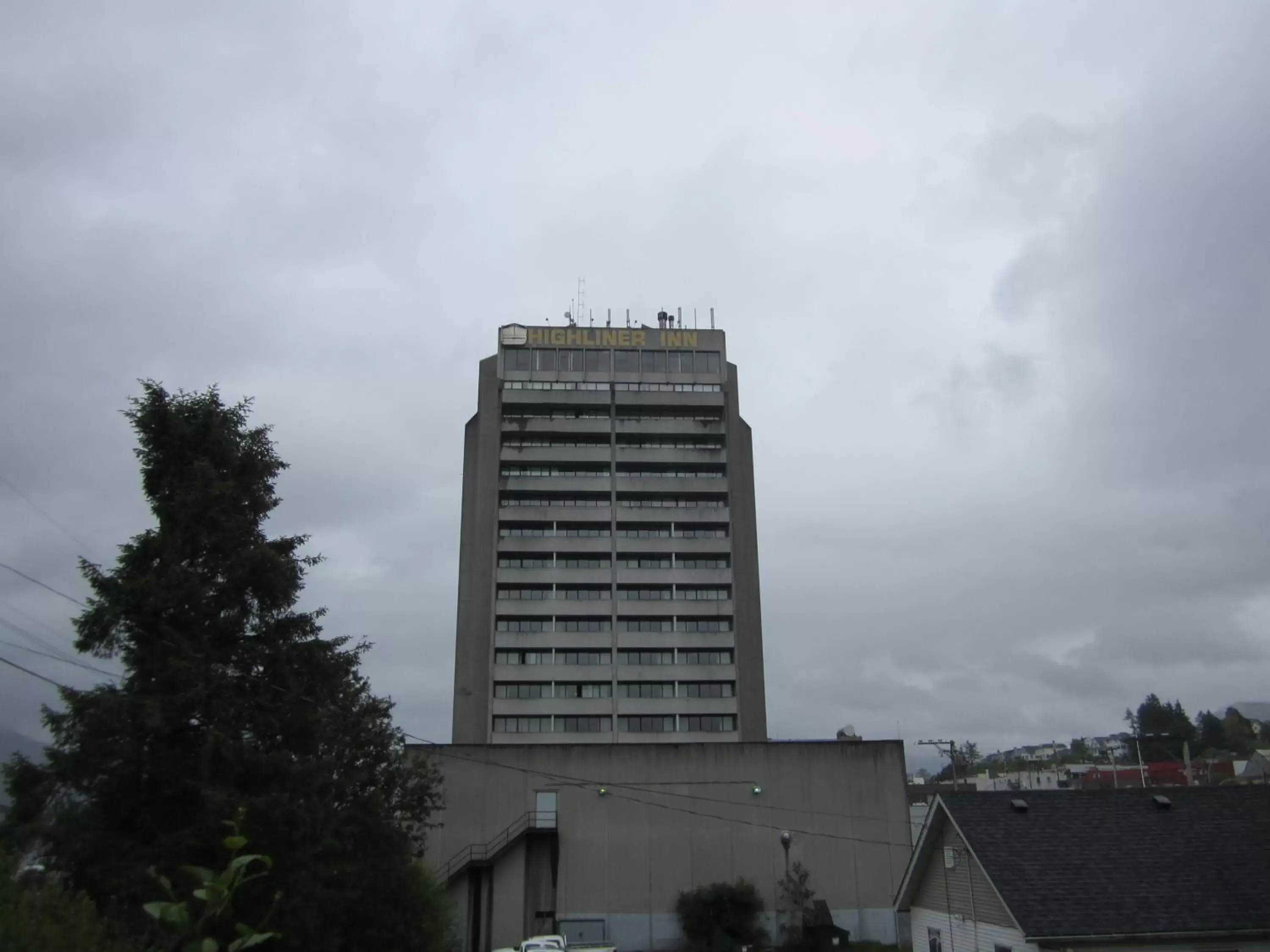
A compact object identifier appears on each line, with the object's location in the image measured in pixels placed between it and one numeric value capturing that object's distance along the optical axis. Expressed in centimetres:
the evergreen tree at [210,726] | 2223
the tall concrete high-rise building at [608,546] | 8056
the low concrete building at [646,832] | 4912
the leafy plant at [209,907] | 347
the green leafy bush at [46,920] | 934
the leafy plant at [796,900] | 4775
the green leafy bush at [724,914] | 4700
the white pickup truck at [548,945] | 3722
